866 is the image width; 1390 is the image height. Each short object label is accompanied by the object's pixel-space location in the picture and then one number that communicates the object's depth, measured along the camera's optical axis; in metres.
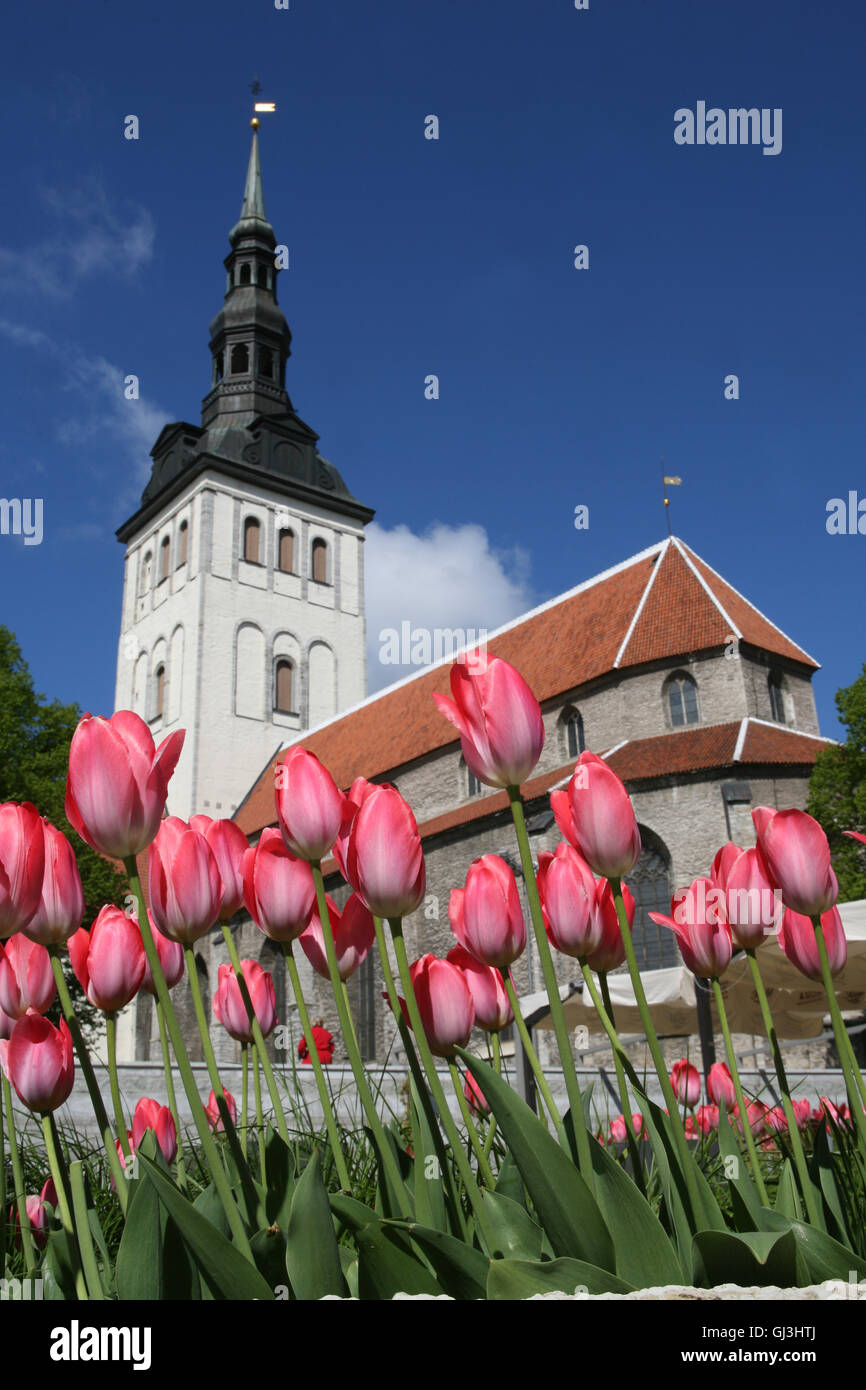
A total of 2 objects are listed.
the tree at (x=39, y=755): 17.80
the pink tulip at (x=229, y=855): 0.60
